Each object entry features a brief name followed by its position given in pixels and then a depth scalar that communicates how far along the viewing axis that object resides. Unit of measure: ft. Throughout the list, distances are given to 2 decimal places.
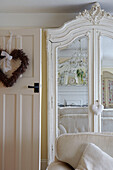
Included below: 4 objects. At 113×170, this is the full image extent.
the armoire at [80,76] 10.34
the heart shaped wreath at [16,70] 9.81
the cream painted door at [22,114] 10.05
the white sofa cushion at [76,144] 6.37
